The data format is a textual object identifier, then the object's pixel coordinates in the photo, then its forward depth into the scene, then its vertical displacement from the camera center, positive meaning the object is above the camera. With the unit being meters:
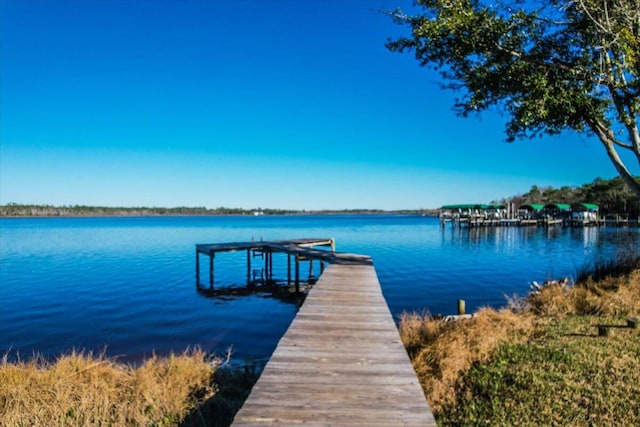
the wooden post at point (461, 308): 9.82 -2.45
